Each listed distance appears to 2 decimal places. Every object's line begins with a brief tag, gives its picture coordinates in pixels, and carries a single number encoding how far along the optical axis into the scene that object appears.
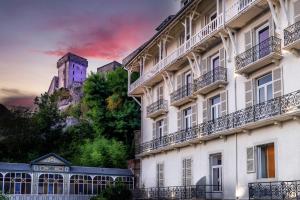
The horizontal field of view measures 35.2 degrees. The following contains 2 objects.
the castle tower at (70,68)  105.07
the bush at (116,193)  32.09
